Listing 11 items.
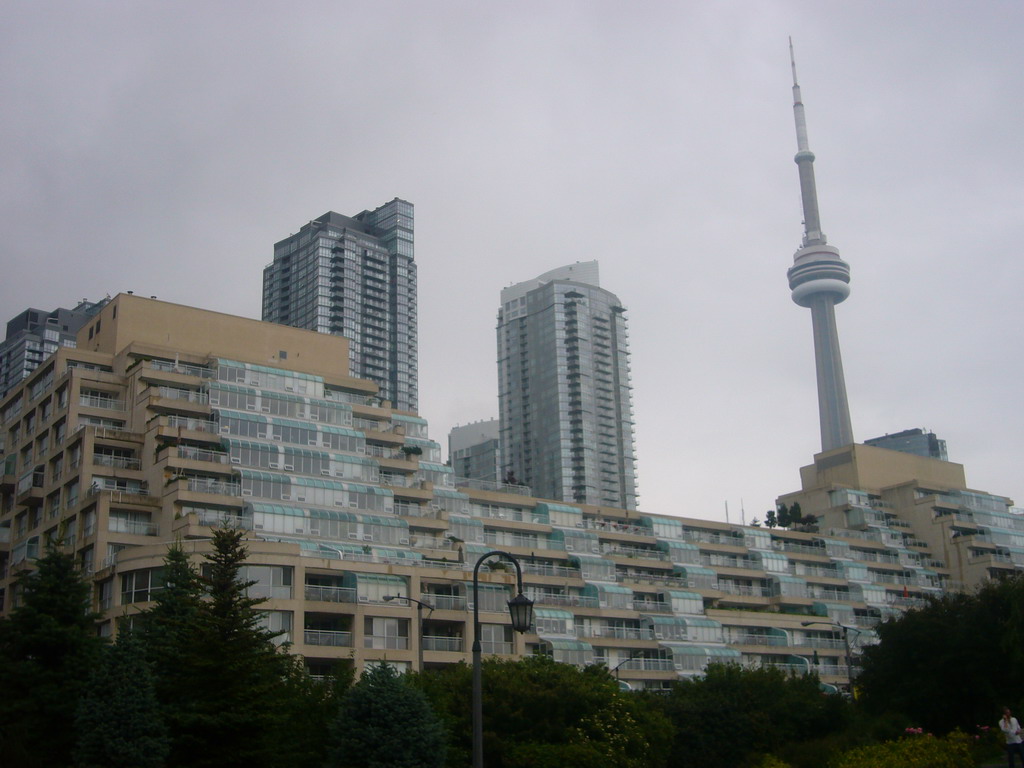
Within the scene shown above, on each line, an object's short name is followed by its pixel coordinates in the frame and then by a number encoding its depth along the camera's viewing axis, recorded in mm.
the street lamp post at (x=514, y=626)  31875
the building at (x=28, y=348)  191875
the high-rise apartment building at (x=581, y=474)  196000
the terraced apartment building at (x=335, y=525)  79562
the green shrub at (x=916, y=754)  45812
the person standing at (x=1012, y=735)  37156
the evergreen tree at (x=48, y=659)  48188
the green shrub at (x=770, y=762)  54250
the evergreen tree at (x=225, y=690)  43406
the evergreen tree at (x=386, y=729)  42031
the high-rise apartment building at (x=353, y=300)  191875
